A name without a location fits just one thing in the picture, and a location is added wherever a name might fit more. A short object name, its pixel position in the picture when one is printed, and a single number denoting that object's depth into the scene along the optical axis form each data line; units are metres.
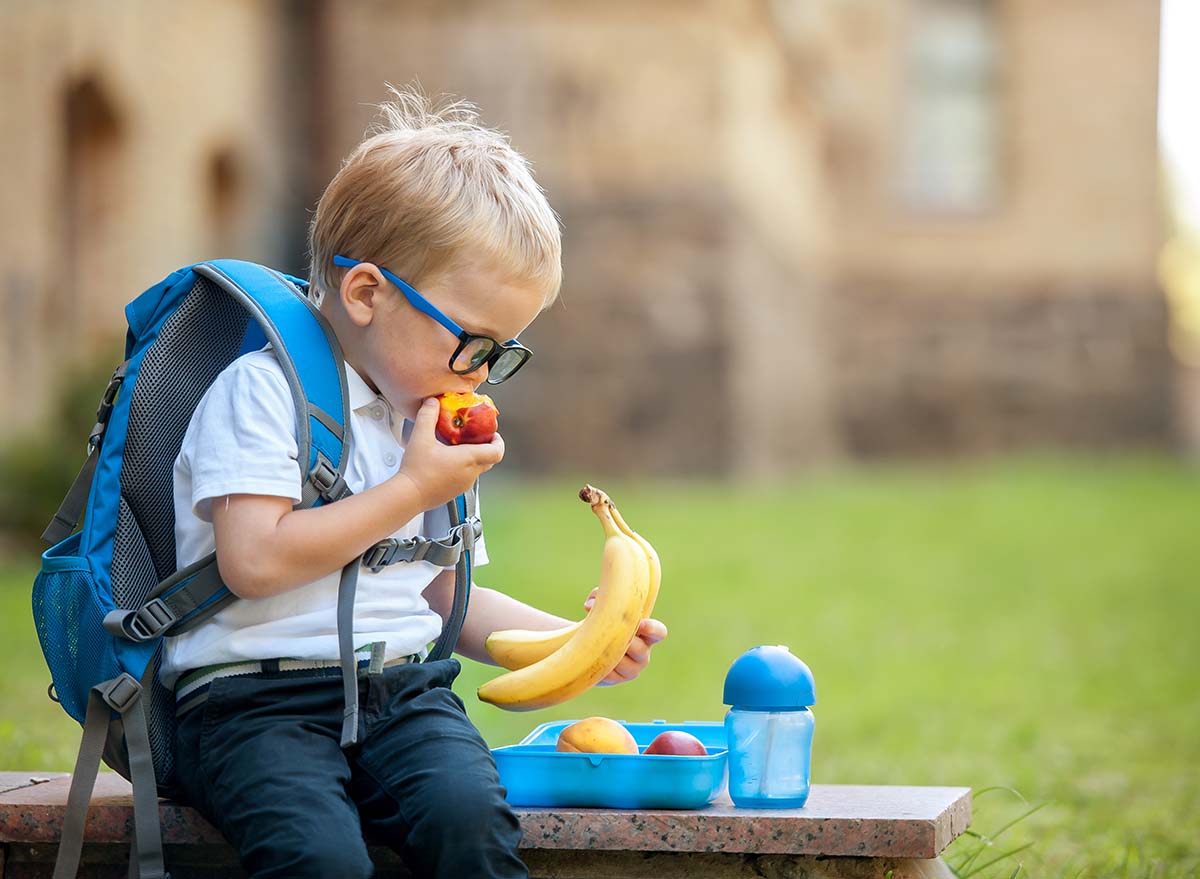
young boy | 4.41
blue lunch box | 4.84
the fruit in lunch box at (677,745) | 5.04
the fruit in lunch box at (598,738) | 5.09
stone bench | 4.73
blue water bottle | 4.83
